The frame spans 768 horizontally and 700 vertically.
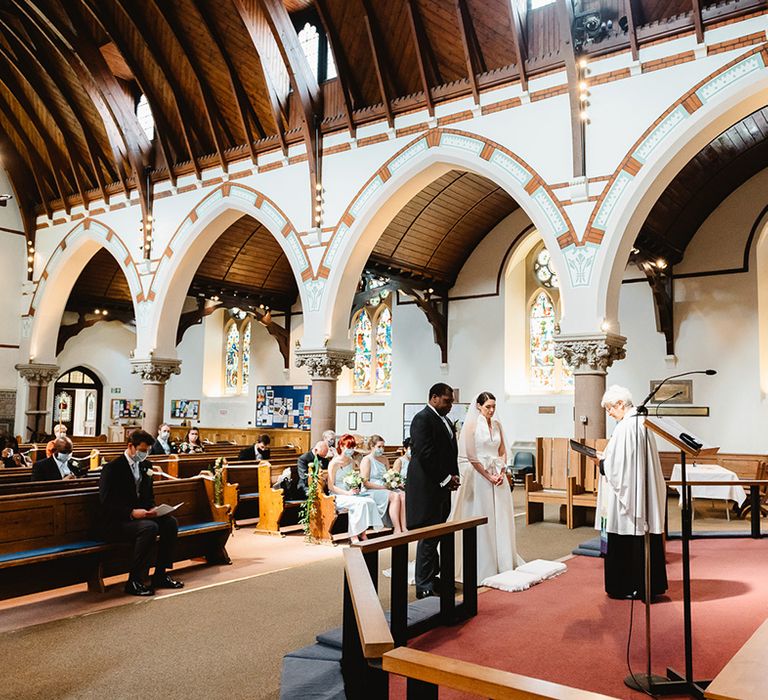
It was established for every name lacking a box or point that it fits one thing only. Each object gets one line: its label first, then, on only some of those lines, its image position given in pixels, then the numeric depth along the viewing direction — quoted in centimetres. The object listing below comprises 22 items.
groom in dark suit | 522
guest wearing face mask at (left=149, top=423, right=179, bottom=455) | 1093
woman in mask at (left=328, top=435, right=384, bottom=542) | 798
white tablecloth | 959
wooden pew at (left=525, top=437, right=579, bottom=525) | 945
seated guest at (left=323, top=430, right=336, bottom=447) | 998
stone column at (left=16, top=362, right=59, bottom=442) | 1705
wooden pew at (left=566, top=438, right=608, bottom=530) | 886
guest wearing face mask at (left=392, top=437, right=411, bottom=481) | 920
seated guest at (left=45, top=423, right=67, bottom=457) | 821
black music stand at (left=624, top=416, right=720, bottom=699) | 302
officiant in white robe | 452
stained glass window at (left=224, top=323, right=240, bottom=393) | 2083
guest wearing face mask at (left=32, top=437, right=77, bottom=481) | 798
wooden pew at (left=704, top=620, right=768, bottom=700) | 164
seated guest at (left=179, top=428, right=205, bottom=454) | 1225
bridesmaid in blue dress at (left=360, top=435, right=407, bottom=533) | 777
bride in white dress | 565
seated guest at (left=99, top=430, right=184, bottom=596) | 585
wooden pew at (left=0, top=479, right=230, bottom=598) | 552
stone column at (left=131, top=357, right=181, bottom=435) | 1398
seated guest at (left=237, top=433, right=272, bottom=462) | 1065
